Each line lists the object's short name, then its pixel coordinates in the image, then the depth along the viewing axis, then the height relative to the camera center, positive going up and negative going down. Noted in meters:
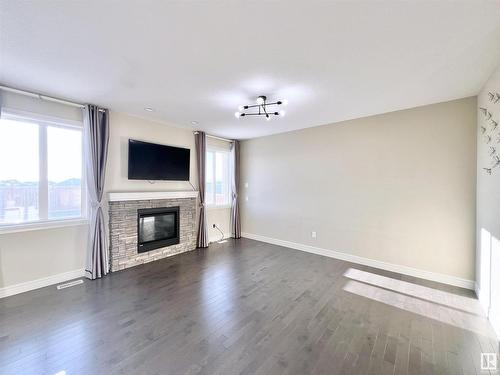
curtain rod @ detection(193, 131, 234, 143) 5.42 +1.25
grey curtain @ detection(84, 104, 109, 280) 3.38 +0.03
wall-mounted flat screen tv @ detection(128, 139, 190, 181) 3.92 +0.47
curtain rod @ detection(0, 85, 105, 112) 2.77 +1.25
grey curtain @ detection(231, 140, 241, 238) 5.89 -0.38
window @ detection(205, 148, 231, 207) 5.58 +0.17
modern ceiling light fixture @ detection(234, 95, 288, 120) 3.02 +1.25
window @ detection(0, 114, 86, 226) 2.85 +0.21
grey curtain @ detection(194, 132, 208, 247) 5.01 +0.04
